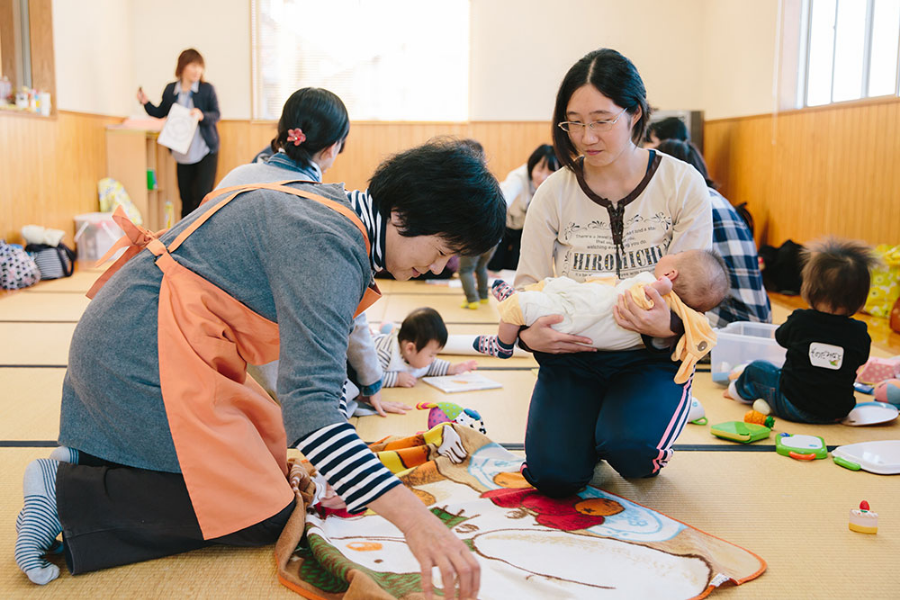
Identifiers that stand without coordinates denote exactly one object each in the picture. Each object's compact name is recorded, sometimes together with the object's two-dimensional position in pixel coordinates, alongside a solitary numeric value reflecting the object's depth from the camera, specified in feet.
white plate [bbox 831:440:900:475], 6.64
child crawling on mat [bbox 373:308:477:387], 9.07
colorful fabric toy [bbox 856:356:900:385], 9.21
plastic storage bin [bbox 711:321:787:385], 9.22
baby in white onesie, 5.74
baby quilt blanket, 4.57
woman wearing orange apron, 3.91
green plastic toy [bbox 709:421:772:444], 7.32
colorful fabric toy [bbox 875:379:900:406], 8.46
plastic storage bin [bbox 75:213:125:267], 18.67
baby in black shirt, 7.66
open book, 8.96
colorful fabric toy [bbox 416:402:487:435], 7.16
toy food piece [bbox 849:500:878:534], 5.47
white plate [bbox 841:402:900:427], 7.74
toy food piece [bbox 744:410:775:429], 7.72
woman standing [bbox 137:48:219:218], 19.19
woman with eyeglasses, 5.82
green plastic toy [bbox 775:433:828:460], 6.95
